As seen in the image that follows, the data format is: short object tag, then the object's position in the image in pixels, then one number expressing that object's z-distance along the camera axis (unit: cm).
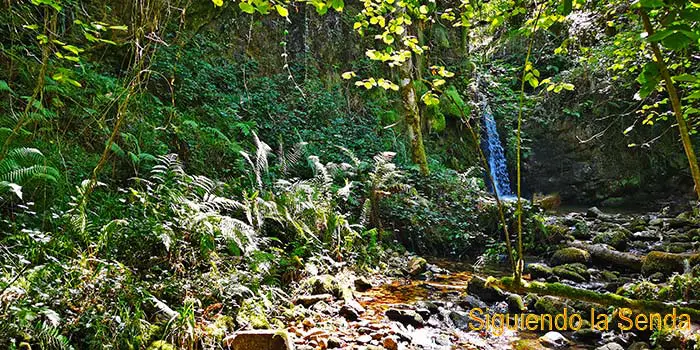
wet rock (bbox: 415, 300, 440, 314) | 432
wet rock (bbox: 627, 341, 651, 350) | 319
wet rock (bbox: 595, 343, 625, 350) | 332
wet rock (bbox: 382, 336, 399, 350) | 329
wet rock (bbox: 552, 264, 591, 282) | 579
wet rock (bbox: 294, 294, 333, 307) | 395
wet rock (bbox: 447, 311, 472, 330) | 400
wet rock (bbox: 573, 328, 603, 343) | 366
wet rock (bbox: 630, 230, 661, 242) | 824
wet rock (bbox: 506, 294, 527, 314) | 436
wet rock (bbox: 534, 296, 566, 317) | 417
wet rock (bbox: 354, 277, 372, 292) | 499
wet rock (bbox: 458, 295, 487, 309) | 457
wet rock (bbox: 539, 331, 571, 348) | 353
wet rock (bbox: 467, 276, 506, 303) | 482
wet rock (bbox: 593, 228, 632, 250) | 756
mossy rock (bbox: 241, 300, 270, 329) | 312
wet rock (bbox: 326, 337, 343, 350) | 321
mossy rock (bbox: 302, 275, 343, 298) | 425
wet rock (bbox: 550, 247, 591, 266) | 682
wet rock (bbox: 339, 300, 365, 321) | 391
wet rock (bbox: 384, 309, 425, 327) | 395
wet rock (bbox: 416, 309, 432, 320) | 413
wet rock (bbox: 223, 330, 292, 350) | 277
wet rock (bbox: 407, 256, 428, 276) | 592
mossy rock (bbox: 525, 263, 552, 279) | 597
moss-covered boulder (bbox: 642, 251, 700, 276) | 550
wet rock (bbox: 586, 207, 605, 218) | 1112
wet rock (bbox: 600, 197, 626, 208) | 1355
